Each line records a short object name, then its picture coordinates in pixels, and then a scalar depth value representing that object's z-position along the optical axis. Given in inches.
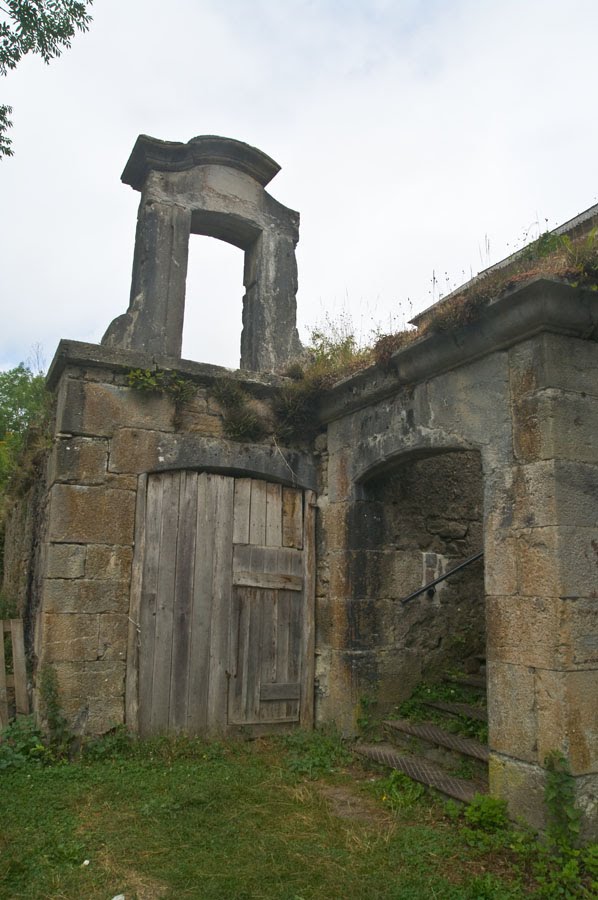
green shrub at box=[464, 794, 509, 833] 144.7
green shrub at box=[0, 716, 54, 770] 182.9
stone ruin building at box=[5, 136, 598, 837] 154.4
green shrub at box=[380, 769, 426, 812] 168.7
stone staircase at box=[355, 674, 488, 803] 171.9
